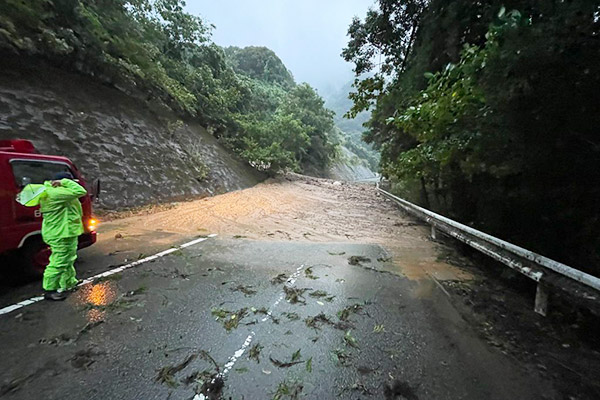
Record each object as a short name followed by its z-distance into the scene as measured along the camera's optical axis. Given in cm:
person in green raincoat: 375
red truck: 379
